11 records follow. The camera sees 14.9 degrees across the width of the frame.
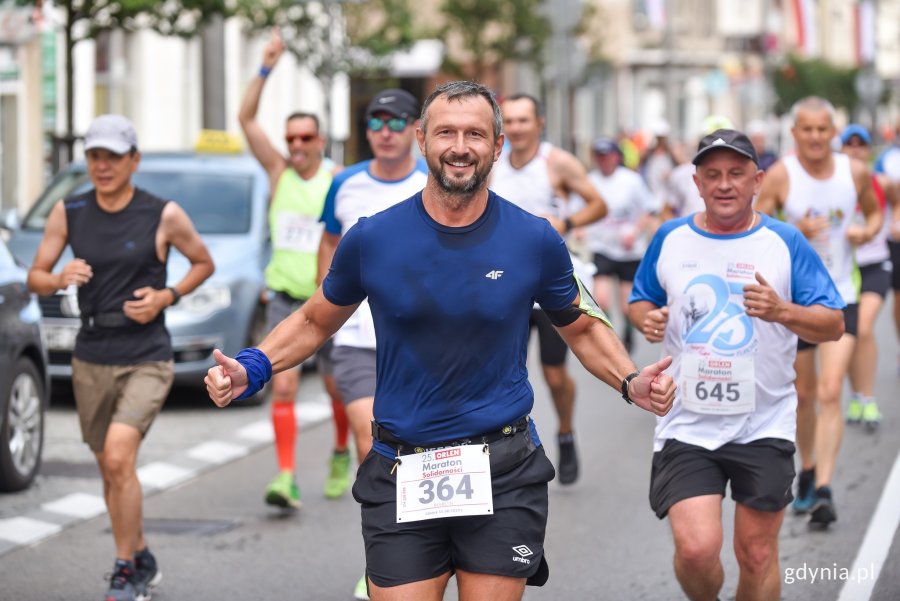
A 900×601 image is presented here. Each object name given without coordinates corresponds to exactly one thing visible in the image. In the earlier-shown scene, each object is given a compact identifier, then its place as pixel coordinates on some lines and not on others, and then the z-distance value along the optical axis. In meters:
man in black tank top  14.23
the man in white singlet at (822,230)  16.81
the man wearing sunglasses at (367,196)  15.26
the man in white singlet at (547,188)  18.79
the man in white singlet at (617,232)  30.83
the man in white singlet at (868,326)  22.09
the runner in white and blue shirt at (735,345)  11.67
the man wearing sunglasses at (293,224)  18.31
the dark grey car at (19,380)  18.08
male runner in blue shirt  9.25
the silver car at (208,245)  23.74
